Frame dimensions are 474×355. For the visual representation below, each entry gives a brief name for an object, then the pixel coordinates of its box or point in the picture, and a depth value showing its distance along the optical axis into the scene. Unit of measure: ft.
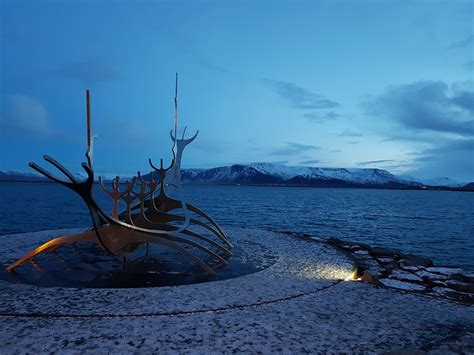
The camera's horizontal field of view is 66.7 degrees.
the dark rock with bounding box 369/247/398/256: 49.23
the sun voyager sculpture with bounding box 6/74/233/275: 31.17
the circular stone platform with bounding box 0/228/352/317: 23.27
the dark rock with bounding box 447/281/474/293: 32.07
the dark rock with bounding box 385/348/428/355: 16.84
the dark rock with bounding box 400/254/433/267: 42.59
